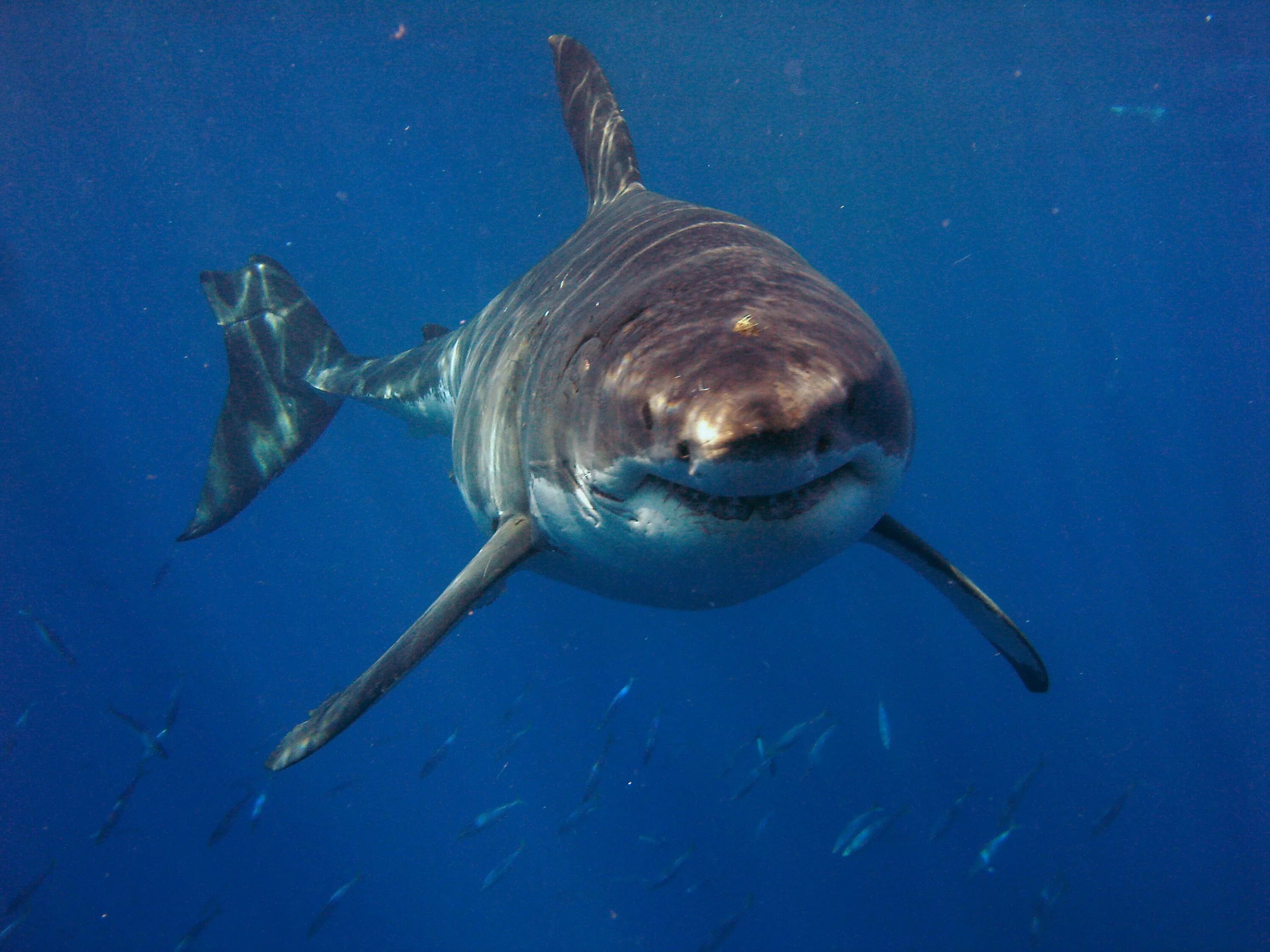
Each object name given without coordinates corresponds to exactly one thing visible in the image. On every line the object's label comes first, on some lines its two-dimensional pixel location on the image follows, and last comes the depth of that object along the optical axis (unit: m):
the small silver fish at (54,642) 9.84
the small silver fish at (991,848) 9.76
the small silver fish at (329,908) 9.34
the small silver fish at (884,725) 9.20
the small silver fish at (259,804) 9.30
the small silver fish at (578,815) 9.66
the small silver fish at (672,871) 9.32
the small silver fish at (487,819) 9.42
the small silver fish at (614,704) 8.74
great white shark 1.57
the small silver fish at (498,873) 9.95
